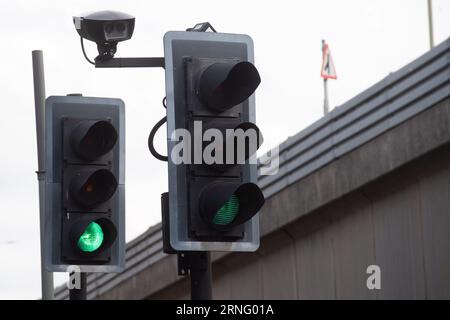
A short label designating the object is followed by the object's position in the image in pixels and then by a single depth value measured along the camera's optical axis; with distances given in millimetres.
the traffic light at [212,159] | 10284
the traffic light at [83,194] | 13780
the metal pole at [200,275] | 11008
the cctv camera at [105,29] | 12794
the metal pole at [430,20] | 42305
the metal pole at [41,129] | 20949
